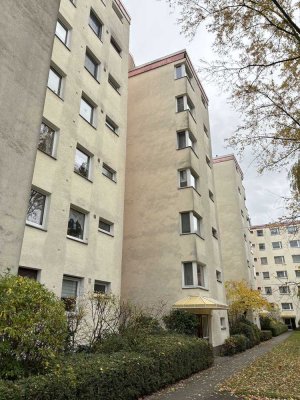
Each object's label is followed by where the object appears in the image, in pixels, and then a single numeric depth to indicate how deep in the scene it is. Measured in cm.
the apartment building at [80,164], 1259
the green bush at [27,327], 625
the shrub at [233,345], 2077
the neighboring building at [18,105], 858
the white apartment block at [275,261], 6150
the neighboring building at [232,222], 3844
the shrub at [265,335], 3371
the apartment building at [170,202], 1981
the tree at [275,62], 677
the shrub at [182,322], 1688
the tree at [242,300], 3167
